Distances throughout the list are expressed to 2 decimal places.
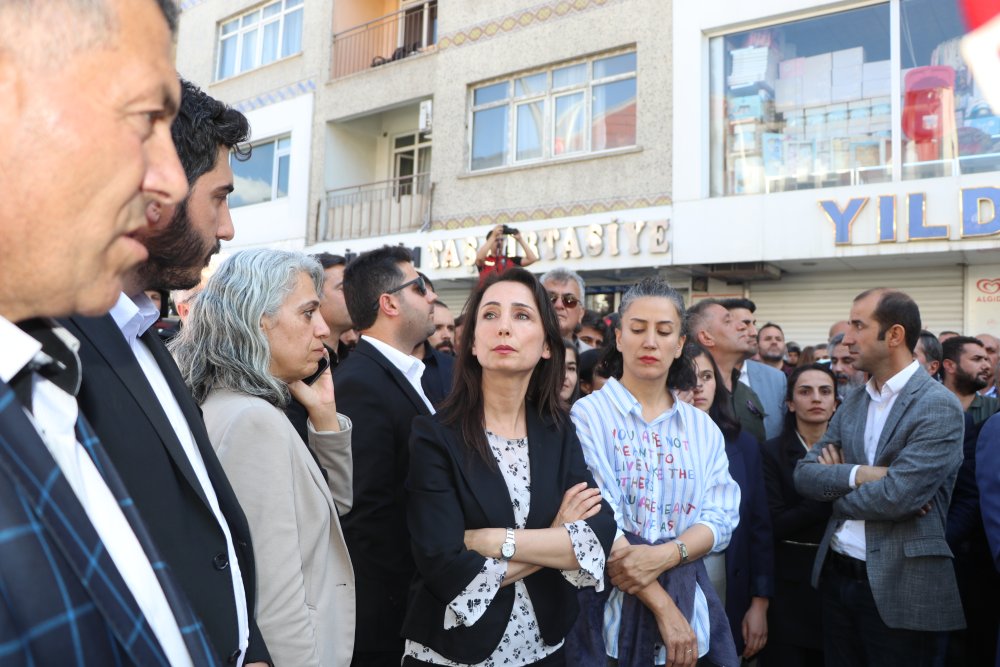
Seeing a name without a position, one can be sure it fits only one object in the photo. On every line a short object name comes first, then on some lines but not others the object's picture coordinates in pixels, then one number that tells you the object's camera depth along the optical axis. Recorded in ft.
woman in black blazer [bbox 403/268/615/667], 7.13
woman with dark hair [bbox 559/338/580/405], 14.97
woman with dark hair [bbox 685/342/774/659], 11.84
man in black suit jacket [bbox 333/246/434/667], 9.01
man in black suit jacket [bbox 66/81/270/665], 4.14
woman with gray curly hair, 5.90
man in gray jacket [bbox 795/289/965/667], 10.50
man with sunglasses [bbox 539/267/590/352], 17.47
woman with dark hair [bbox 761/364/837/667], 12.63
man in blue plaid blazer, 2.33
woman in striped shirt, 8.56
